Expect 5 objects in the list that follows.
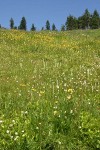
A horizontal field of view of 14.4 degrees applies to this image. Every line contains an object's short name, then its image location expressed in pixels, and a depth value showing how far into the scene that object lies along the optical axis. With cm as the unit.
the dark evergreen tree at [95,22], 14088
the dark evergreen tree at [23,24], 17138
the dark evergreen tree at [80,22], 15064
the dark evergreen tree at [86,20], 15000
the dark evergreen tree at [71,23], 15248
